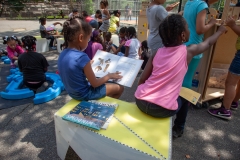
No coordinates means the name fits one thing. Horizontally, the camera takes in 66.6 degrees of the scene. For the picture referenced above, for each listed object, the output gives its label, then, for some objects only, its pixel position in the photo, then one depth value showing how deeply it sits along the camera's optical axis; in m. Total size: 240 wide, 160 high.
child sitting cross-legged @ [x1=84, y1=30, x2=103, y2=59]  3.12
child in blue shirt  1.70
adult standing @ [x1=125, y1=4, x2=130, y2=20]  14.61
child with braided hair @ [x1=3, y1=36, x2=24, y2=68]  4.49
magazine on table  1.51
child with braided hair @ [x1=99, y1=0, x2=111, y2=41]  5.96
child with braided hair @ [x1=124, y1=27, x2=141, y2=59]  3.61
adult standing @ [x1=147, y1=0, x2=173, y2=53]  2.50
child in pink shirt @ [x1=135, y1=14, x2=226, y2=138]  1.52
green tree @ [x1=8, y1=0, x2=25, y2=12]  17.86
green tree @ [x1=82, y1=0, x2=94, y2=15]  16.69
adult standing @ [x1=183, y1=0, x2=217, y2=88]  2.09
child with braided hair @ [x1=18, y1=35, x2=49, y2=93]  3.01
